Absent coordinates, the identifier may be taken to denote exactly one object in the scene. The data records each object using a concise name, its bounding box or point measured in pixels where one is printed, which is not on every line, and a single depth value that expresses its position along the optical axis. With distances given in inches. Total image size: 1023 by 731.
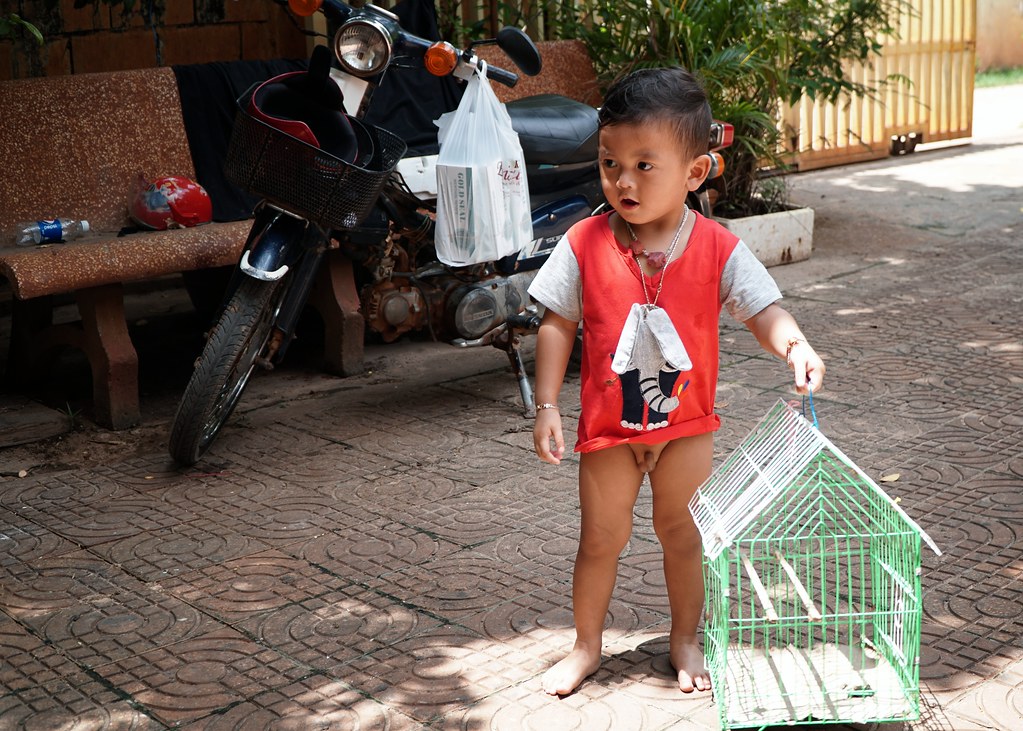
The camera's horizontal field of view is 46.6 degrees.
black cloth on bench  224.2
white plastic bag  181.5
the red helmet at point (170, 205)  205.6
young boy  102.5
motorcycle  163.3
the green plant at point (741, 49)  275.3
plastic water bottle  193.5
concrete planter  287.1
